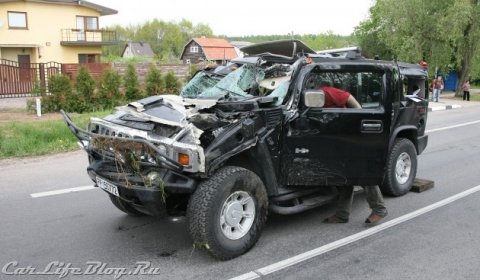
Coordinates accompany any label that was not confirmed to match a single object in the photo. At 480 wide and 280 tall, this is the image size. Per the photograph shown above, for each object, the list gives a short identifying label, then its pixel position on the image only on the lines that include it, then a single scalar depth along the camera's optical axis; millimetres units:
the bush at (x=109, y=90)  17859
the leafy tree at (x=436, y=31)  28031
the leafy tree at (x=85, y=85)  17438
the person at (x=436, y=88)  25580
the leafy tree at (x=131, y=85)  18250
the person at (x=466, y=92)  28480
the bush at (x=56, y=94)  16859
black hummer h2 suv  4352
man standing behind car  5348
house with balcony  38000
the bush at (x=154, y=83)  18562
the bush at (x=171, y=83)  19081
